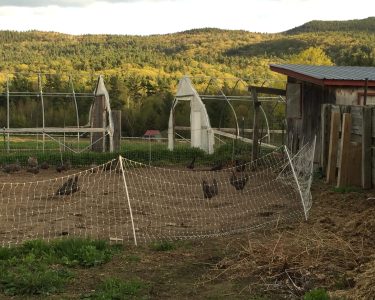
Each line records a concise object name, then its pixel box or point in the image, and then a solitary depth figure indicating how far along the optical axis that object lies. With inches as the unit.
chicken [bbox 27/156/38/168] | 650.3
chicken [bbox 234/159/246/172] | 593.8
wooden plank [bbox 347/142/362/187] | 428.5
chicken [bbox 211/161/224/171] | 634.3
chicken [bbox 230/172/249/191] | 476.1
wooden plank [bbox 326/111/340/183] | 452.8
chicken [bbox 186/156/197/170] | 662.2
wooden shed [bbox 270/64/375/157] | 525.0
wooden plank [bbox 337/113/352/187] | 430.3
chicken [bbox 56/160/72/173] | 647.7
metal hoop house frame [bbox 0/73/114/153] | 799.5
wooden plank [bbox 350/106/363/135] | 430.6
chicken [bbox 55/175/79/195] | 470.6
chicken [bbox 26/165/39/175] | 627.5
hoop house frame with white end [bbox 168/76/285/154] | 802.8
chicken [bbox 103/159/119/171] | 643.5
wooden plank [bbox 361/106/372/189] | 408.8
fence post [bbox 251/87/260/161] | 603.8
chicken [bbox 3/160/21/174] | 634.8
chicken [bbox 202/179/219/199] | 437.4
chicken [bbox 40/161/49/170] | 665.0
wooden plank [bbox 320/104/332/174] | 489.7
